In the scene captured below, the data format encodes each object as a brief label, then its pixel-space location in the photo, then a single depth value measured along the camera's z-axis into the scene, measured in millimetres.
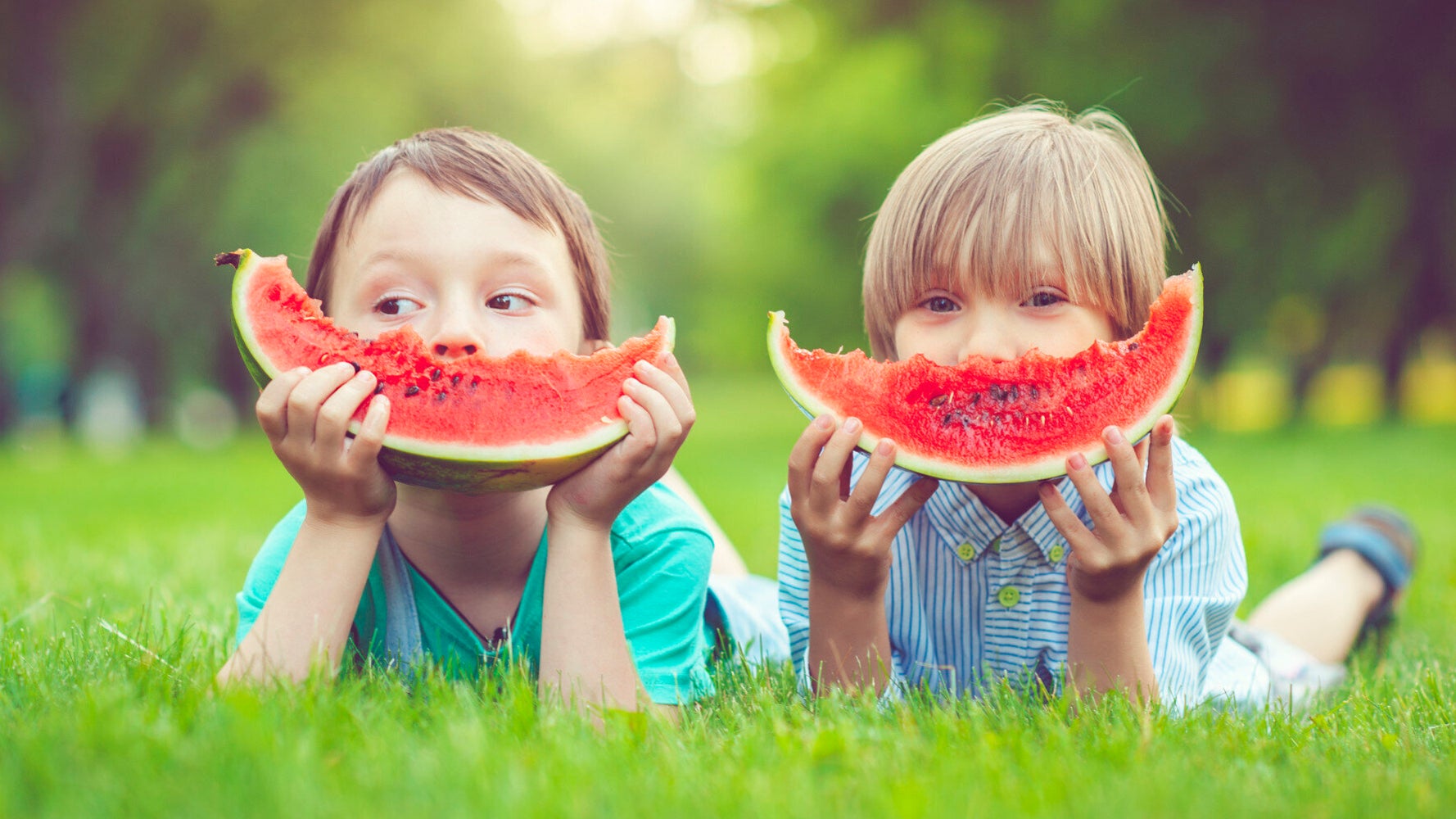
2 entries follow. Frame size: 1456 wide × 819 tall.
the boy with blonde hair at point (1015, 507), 2307
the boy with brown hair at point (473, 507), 2215
